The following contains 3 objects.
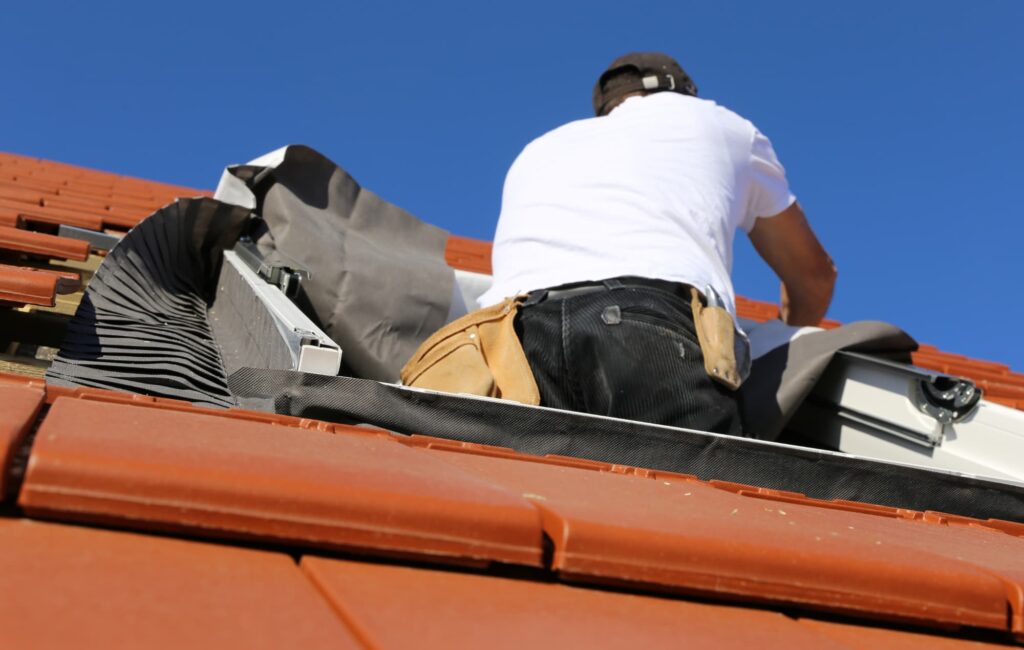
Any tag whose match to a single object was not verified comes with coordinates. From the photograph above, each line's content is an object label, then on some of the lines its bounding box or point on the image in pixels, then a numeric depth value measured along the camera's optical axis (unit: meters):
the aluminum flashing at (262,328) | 1.57
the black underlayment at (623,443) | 1.45
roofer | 2.00
